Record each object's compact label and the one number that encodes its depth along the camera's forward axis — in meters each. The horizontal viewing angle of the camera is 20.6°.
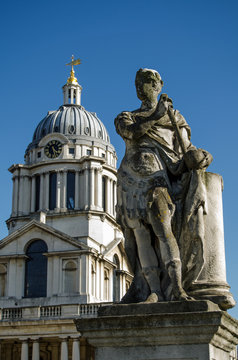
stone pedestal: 5.48
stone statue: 6.20
